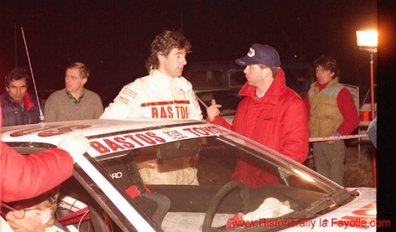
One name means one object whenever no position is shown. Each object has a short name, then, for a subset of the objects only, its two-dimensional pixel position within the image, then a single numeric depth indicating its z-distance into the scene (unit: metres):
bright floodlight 7.44
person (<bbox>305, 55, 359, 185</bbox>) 6.57
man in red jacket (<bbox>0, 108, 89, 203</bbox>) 2.42
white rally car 2.86
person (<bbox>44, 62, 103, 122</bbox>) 6.44
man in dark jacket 6.55
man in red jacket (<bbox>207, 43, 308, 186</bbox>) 4.36
